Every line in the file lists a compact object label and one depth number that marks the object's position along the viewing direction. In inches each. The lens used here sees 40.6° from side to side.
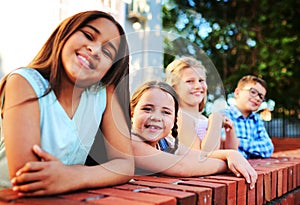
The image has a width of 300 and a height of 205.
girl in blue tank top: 43.6
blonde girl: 66.3
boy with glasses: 116.3
